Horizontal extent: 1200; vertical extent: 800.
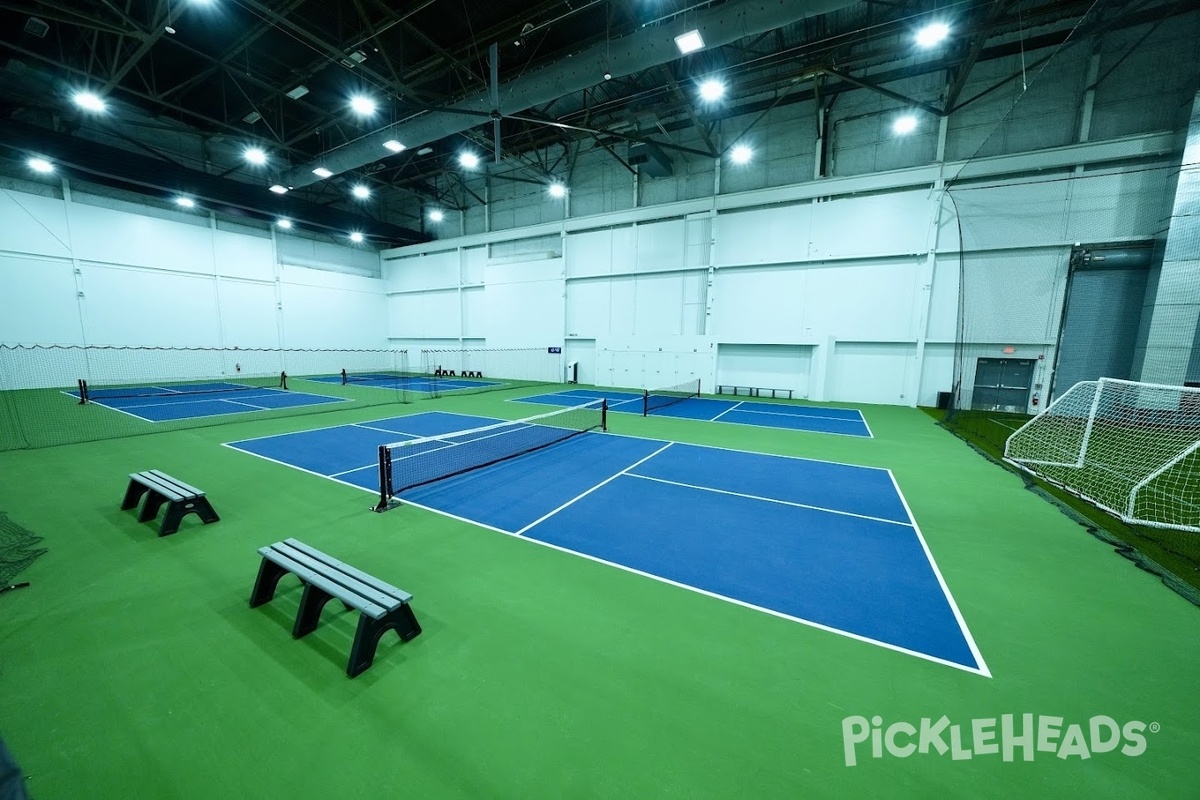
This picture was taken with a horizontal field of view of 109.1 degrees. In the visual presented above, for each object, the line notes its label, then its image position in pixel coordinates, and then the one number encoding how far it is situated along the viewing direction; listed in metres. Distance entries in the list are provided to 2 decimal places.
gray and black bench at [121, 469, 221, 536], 5.17
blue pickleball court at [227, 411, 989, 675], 3.99
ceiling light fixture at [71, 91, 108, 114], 13.00
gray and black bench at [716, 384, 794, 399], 19.55
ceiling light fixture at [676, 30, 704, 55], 10.20
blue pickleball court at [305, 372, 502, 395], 21.33
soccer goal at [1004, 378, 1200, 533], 6.57
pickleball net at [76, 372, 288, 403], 16.14
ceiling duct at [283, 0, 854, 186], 10.38
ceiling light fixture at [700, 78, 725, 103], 12.19
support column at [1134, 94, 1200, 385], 12.51
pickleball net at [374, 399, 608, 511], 6.72
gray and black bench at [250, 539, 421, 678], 3.08
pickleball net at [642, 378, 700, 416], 16.97
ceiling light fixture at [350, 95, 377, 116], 12.29
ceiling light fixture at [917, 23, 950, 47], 10.87
